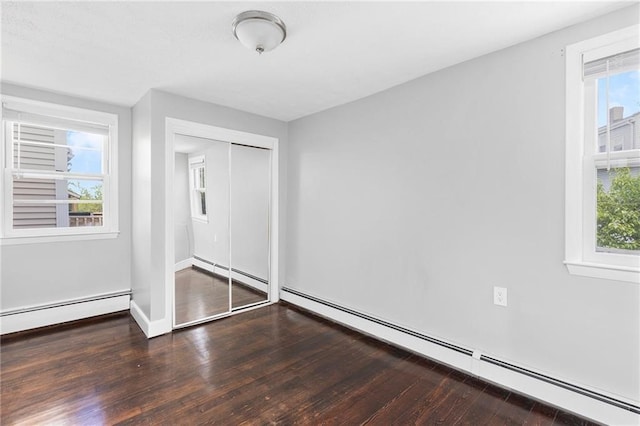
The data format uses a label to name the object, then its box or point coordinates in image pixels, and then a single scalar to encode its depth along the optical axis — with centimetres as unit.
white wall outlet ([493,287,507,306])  217
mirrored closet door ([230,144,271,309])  361
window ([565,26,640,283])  176
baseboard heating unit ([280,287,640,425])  174
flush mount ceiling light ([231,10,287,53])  177
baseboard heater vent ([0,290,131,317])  296
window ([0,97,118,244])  297
